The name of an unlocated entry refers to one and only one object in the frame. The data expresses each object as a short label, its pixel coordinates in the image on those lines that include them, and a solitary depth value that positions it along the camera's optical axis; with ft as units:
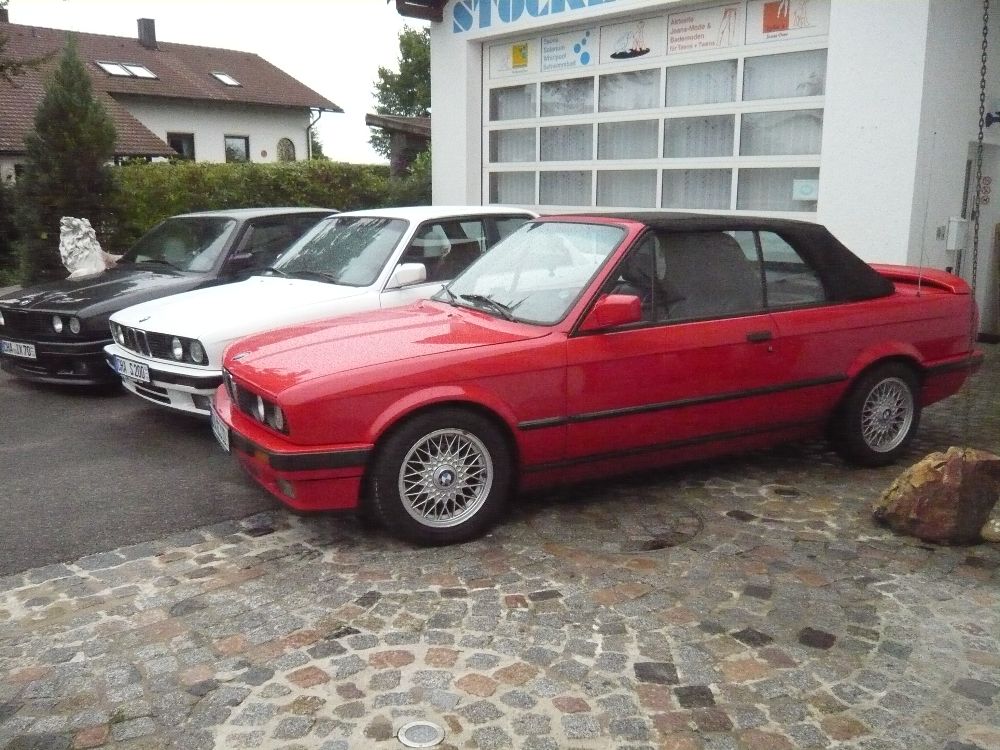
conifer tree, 46.70
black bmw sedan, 25.86
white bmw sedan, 20.97
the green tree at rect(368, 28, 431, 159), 198.80
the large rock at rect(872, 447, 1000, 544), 15.42
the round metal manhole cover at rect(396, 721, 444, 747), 10.03
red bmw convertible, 14.60
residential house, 102.06
